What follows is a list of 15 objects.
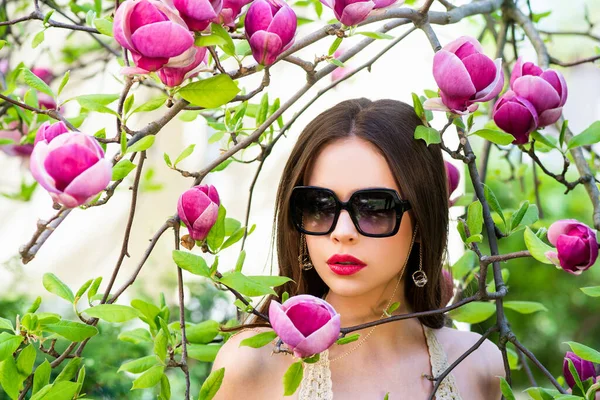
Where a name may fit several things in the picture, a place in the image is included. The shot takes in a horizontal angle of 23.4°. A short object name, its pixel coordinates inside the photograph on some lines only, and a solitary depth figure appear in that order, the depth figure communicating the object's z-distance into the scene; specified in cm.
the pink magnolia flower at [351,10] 152
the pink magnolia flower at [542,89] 165
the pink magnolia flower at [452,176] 188
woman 170
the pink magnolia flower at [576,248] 149
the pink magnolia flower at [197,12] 143
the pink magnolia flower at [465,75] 157
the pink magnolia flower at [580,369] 167
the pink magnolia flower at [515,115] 164
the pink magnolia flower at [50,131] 144
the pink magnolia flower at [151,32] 142
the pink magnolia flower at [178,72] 149
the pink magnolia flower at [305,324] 150
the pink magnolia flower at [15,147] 205
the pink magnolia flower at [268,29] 151
